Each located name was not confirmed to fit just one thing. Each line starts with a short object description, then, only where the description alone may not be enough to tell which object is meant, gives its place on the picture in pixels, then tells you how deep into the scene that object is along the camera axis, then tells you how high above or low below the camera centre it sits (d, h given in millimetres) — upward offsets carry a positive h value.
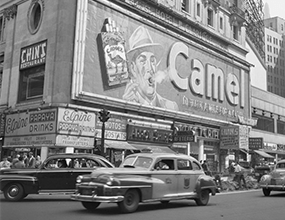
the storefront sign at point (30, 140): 23830 +1121
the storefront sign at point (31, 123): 24031 +2302
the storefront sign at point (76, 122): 23906 +2388
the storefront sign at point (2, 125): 27375 +2288
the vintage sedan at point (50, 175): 13609 -673
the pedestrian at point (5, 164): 18703 -402
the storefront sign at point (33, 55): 26312 +7391
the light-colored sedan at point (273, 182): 16953 -787
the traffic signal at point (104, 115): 20281 +2398
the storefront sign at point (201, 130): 33791 +3098
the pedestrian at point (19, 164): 17406 -357
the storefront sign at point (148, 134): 28562 +2124
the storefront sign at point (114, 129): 26484 +2249
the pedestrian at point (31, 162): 19562 -268
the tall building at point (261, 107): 47241 +7911
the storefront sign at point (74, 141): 23798 +1125
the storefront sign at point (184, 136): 31328 +2174
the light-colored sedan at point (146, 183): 10180 -659
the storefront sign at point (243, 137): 38947 +2799
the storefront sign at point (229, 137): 38812 +2725
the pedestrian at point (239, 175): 21770 -677
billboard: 26219 +7703
